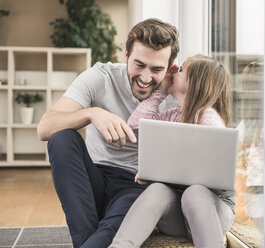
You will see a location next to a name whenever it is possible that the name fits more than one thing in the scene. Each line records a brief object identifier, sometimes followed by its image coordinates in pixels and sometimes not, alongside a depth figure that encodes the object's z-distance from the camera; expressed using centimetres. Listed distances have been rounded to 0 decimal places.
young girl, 121
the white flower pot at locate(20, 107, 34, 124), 426
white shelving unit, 427
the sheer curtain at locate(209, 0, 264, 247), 159
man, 141
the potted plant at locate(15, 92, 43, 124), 427
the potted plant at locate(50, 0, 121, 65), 441
